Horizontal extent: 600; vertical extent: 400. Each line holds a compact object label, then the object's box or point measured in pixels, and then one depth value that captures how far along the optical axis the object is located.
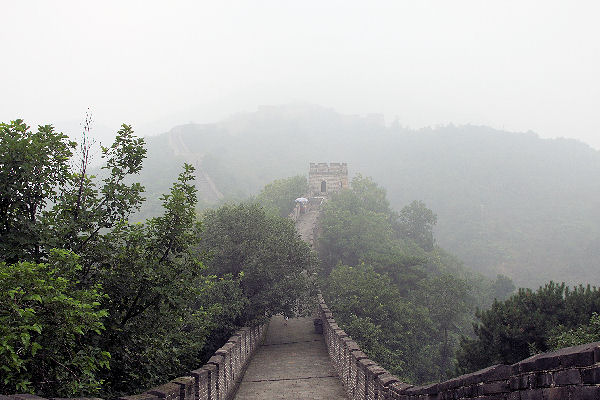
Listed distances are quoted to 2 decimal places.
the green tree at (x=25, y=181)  8.74
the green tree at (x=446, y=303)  34.91
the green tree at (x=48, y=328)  6.57
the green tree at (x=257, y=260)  20.83
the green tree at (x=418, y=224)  61.16
